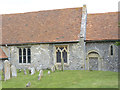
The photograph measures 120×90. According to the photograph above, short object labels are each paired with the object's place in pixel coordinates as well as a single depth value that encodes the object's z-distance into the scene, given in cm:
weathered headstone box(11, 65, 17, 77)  1329
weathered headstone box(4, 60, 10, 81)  1189
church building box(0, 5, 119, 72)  1691
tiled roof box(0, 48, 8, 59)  1799
